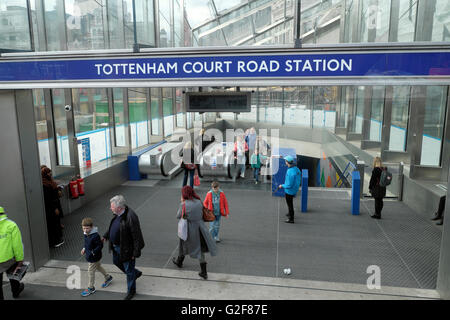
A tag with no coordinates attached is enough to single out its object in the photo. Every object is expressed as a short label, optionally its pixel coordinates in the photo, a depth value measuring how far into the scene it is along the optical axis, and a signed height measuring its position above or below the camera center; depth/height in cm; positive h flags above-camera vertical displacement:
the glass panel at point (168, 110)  1605 -56
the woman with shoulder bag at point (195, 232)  538 -200
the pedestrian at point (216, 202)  650 -186
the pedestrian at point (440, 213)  770 -245
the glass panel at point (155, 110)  1464 -50
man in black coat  475 -179
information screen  591 -5
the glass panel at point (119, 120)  1171 -70
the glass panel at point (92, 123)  987 -72
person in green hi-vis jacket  455 -187
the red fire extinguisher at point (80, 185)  883 -210
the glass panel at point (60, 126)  905 -70
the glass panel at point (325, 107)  1916 -52
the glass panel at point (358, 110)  1585 -58
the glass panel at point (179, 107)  1803 -46
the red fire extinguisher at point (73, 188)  860 -210
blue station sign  410 +38
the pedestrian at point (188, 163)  1010 -178
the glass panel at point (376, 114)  1373 -65
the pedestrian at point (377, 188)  809 -203
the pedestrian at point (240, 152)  1203 -181
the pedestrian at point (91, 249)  487 -203
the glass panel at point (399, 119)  1142 -69
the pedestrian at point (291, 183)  775 -180
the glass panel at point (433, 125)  953 -75
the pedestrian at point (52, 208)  661 -199
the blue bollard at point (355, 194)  840 -221
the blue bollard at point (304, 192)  865 -224
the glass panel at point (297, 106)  2166 -52
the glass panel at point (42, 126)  859 -66
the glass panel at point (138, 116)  1277 -67
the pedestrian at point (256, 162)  1138 -200
